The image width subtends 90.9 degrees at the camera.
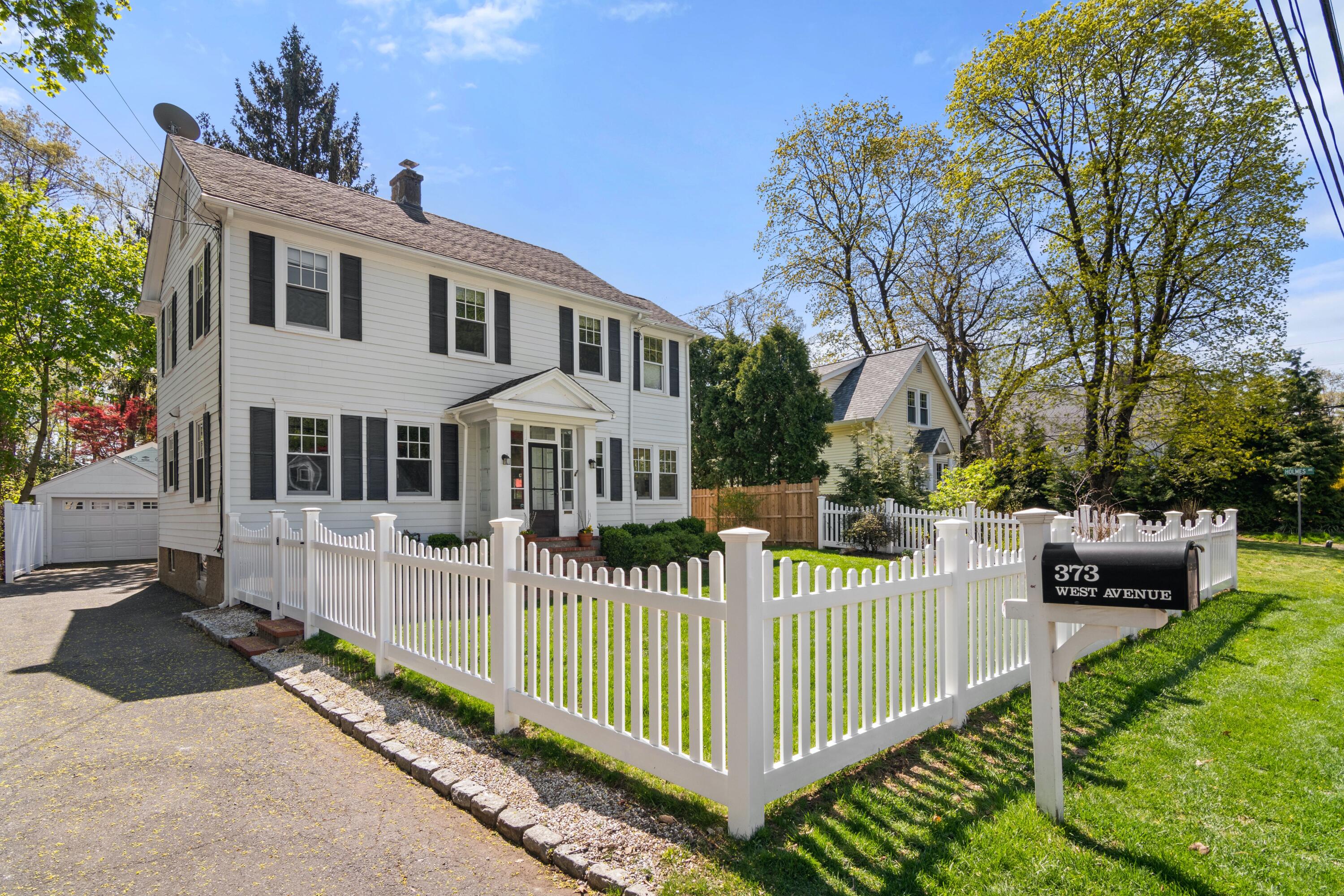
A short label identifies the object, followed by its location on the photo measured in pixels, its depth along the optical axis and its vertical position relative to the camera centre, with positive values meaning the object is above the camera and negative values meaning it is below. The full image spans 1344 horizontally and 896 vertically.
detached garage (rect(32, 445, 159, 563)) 18.52 -1.19
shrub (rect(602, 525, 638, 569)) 12.15 -1.55
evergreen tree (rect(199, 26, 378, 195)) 23.75 +12.81
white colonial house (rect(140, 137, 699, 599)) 9.61 +1.67
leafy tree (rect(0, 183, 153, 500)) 16.78 +4.59
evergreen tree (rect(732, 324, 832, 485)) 18.70 +1.41
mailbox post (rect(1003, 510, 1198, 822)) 3.11 -0.96
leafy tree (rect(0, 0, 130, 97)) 6.60 +4.46
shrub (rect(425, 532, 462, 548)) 10.30 -1.17
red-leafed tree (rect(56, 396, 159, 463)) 24.55 +1.76
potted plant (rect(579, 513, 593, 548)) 12.27 -1.34
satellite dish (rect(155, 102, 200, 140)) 11.77 +6.27
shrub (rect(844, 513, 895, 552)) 14.85 -1.59
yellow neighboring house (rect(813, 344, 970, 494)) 22.02 +1.96
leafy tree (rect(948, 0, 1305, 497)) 15.19 +6.76
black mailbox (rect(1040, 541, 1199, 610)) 2.64 -0.50
